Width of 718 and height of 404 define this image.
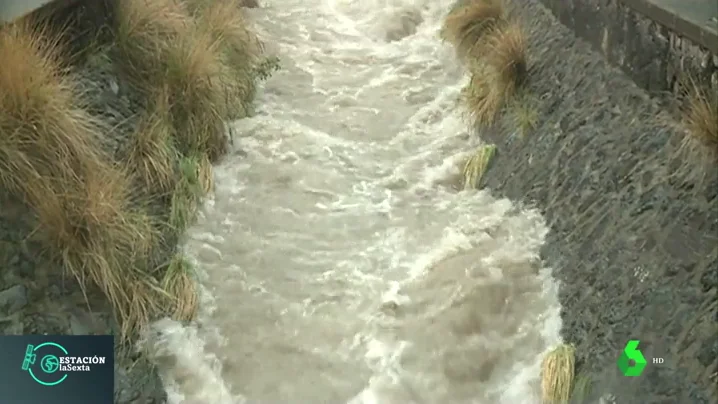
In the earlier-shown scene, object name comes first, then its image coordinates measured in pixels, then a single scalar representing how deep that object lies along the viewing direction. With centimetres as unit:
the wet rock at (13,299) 300
